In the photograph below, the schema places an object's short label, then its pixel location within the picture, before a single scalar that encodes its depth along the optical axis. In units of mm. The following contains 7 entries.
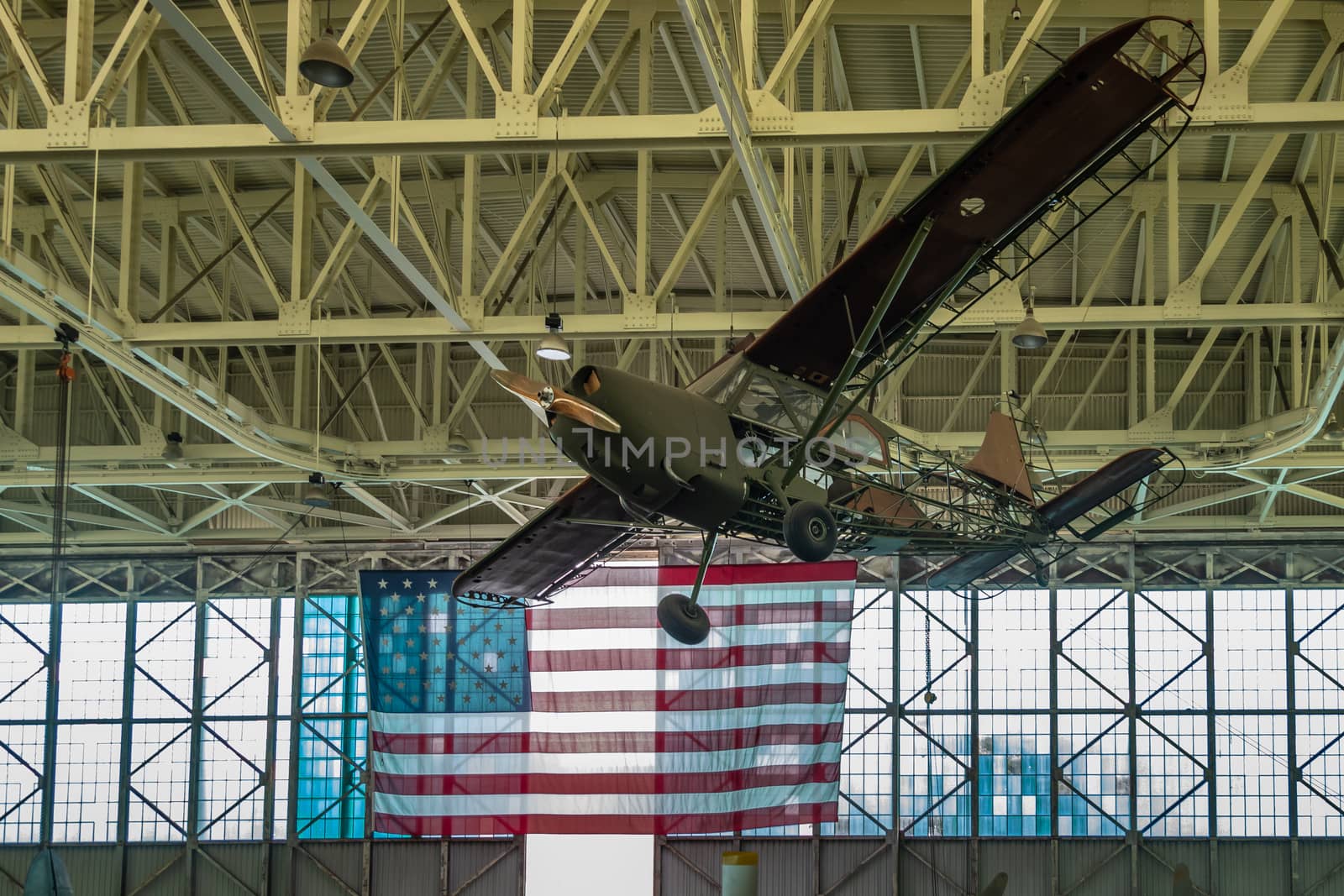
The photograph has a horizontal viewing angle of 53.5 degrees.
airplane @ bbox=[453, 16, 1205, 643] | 9508
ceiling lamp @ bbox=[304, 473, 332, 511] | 19531
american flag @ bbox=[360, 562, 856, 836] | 24047
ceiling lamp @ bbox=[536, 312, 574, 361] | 13750
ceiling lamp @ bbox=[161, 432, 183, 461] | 21688
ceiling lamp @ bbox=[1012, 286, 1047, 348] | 14031
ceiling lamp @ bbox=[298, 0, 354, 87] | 9000
